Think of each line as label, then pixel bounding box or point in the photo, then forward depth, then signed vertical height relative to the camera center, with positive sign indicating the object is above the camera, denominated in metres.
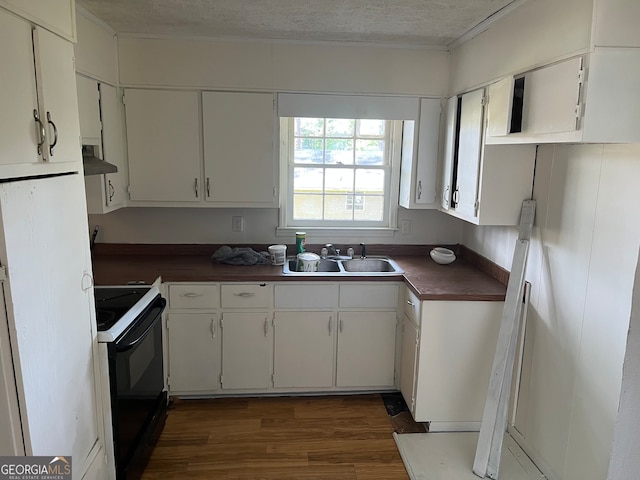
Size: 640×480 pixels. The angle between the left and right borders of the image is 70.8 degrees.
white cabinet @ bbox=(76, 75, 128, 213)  2.45 +0.11
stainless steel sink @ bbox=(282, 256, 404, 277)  3.24 -0.76
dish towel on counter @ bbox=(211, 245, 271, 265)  3.09 -0.68
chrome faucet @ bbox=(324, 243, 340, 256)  3.41 -0.69
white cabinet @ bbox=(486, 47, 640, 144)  1.61 +0.24
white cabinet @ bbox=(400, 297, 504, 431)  2.60 -1.16
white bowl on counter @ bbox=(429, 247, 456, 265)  3.20 -0.67
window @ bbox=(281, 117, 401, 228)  3.39 -0.09
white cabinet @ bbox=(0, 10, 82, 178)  1.33 +0.17
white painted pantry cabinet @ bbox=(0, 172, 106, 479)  1.39 -0.60
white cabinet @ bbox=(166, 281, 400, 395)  2.88 -1.15
